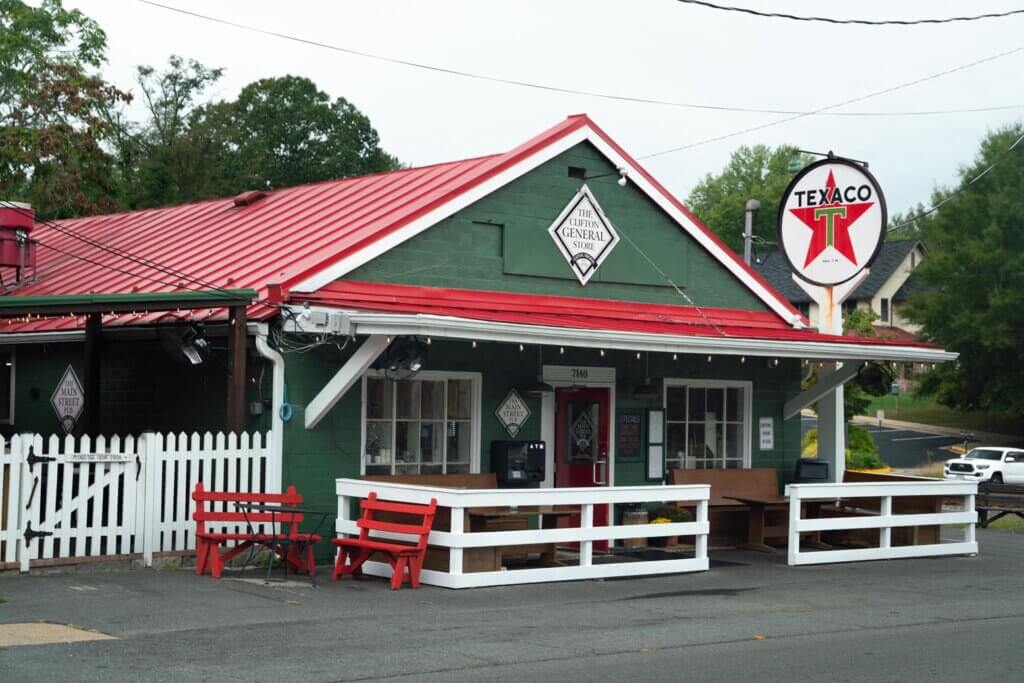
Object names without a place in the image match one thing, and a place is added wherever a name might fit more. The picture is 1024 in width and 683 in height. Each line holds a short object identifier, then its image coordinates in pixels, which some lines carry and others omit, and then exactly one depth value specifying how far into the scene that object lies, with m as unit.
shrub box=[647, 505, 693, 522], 17.81
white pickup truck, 42.16
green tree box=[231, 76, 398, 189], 67.75
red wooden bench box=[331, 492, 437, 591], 13.38
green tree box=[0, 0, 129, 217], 32.50
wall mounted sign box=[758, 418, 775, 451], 20.08
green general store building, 14.96
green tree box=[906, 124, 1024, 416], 53.22
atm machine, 16.70
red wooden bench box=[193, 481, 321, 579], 13.61
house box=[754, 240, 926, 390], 72.12
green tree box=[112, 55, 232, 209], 53.16
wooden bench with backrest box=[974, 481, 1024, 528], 24.84
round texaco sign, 19.84
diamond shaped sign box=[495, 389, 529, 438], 16.92
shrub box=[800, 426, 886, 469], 36.81
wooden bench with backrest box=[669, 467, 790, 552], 18.22
